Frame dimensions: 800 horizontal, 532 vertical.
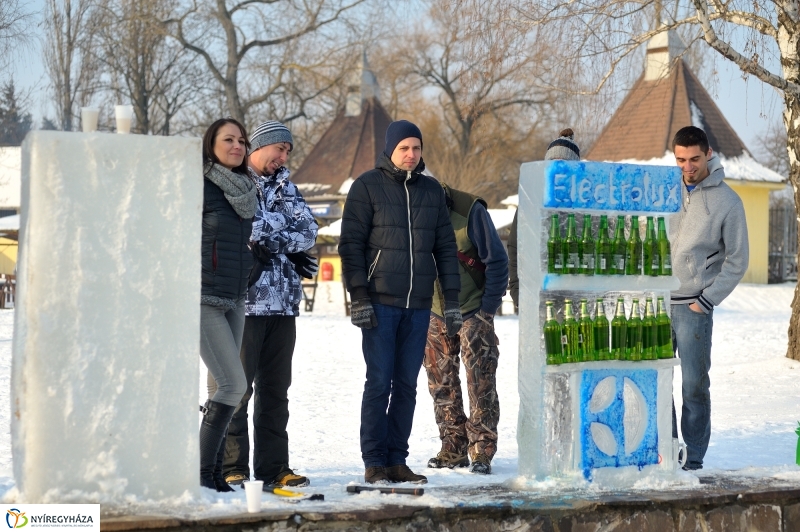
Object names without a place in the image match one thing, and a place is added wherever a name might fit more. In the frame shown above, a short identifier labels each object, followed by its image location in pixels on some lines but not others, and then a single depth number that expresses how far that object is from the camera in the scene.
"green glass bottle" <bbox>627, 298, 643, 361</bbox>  6.13
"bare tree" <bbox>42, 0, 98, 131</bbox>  28.09
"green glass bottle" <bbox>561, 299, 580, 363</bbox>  5.95
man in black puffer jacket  6.07
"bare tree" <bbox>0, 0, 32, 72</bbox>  19.98
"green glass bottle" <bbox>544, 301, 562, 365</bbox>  5.91
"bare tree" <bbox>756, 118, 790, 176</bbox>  49.50
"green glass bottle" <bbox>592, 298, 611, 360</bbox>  6.05
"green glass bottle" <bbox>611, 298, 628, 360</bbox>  6.10
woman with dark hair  5.45
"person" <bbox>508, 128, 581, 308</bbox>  7.01
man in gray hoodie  6.67
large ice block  4.73
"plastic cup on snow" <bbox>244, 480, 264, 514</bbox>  4.86
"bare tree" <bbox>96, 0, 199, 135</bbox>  28.73
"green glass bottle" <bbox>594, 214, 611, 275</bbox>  6.01
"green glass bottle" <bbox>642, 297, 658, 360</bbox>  6.19
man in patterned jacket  6.08
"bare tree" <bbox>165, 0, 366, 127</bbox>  31.39
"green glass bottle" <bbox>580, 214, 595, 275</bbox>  5.96
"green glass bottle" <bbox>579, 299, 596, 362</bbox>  6.00
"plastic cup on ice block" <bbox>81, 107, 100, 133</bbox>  4.92
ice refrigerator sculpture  5.91
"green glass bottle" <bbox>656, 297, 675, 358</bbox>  6.23
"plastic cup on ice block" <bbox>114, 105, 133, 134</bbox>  4.94
